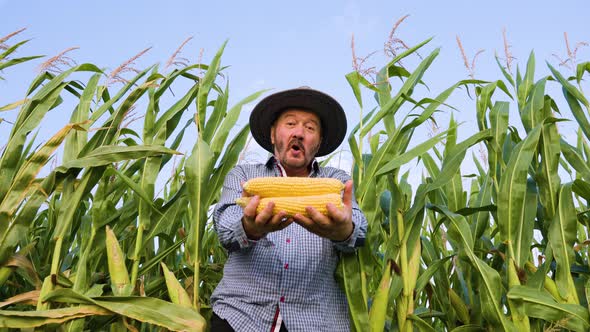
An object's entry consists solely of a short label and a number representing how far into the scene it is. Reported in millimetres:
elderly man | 2088
